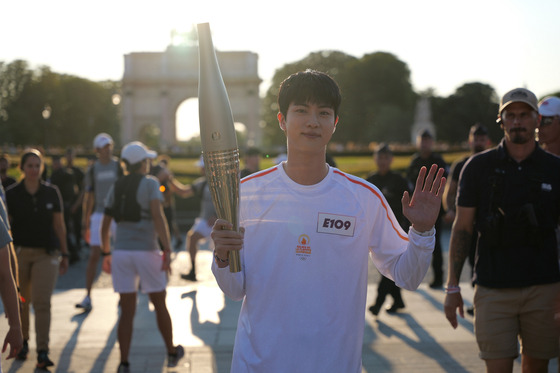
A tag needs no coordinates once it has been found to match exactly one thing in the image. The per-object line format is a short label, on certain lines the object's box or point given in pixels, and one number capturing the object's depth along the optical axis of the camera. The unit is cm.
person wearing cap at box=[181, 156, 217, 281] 927
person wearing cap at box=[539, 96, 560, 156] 463
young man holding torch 253
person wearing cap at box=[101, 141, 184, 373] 571
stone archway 6141
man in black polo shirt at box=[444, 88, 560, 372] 384
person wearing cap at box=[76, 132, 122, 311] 830
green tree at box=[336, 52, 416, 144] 6259
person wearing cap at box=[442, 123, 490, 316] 760
